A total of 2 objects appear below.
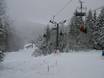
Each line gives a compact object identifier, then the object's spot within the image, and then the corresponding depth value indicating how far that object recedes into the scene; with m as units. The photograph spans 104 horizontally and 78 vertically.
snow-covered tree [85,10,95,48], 50.47
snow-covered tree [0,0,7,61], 15.53
